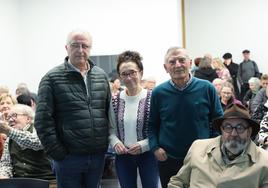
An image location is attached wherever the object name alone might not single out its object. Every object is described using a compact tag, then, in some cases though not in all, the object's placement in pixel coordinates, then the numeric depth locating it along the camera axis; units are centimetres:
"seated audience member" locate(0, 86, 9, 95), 423
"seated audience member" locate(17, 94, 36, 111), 341
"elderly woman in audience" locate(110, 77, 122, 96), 483
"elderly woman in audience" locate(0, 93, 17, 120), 333
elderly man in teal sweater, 185
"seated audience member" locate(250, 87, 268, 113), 412
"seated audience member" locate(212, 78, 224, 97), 379
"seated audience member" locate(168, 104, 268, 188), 156
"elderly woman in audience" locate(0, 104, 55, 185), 220
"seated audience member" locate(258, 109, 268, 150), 239
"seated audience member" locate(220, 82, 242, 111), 346
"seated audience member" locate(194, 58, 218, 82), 503
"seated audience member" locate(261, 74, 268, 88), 479
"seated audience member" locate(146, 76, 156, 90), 444
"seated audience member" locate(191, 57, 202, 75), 613
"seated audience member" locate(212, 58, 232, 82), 584
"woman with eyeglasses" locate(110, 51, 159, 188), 198
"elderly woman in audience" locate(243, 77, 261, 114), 515
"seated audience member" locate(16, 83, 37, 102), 437
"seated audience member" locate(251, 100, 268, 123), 293
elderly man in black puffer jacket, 184
